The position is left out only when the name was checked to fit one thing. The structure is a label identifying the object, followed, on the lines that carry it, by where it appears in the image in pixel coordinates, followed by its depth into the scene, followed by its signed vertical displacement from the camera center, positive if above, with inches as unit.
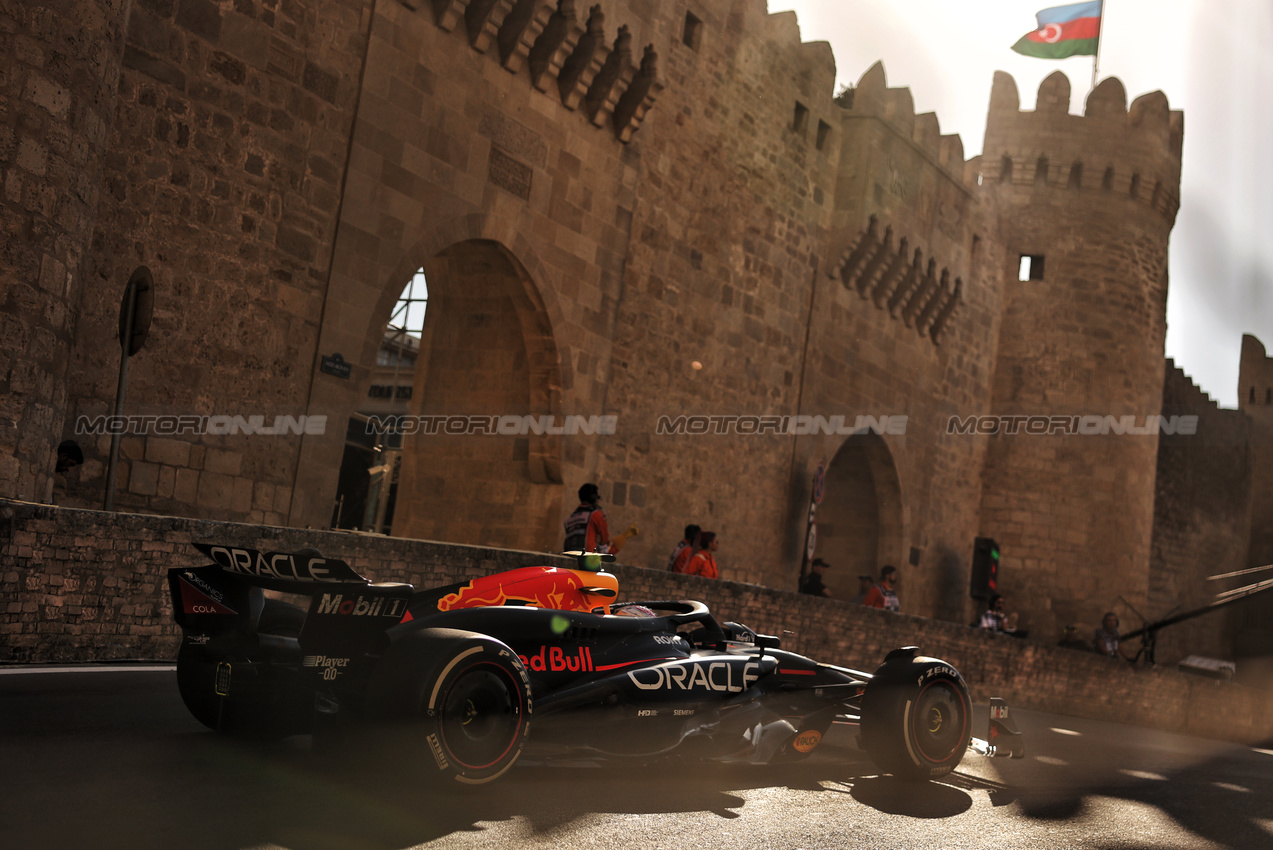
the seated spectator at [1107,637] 813.9 -33.1
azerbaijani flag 963.3 +445.9
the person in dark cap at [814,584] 626.5 -17.9
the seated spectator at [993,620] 722.2 -28.3
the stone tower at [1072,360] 941.8 +180.3
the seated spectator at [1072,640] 883.4 -41.3
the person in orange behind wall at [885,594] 600.7 -18.3
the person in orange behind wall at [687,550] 488.1 -7.2
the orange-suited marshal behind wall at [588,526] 425.9 -2.2
